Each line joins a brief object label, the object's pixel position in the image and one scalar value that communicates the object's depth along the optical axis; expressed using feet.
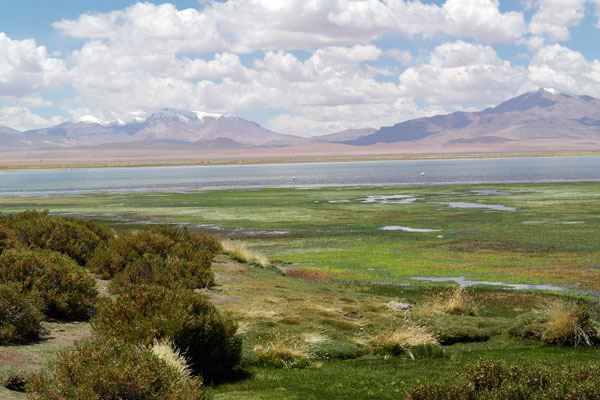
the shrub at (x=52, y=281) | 50.67
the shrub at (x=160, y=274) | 60.29
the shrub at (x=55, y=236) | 71.87
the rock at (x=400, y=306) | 64.86
